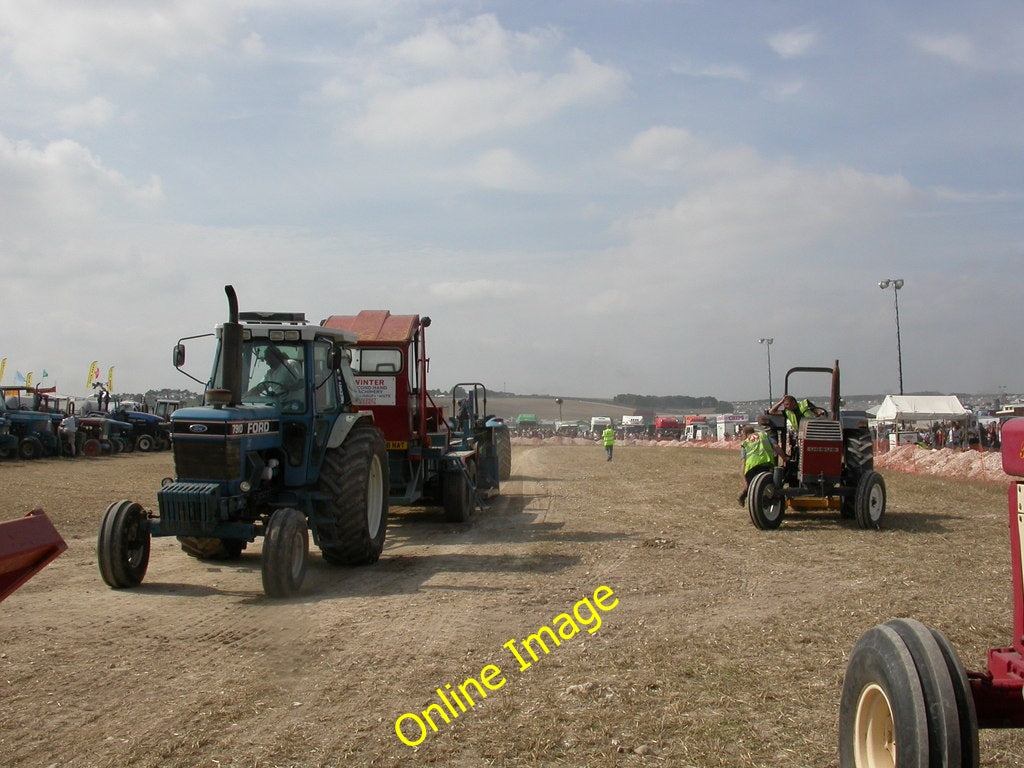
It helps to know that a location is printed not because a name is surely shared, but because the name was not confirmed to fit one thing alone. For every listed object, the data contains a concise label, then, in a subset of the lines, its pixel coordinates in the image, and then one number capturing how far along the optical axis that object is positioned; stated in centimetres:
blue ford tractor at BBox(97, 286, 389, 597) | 764
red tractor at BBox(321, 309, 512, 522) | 1213
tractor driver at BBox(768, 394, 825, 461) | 1227
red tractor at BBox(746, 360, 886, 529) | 1132
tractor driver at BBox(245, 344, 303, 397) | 903
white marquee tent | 3944
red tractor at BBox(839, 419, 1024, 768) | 302
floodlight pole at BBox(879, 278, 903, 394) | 4247
